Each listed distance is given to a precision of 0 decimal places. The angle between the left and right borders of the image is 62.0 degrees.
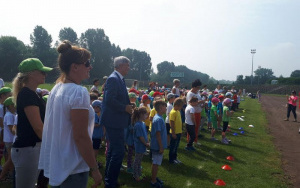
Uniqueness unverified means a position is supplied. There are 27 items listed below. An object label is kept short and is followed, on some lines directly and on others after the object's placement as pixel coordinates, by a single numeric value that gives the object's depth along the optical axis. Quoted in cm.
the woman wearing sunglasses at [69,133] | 209
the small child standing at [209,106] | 1261
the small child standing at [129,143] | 629
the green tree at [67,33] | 8262
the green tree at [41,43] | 7181
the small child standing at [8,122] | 504
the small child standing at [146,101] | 807
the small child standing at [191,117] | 795
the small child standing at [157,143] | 533
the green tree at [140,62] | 11116
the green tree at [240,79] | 9078
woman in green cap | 275
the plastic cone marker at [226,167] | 699
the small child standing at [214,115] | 1029
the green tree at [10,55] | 6212
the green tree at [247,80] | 9148
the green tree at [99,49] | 7868
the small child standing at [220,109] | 1080
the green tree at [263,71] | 16975
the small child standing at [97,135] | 616
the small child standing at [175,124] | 663
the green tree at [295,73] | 13516
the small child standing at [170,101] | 834
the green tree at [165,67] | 14950
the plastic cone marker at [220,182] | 582
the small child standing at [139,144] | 560
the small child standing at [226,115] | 958
